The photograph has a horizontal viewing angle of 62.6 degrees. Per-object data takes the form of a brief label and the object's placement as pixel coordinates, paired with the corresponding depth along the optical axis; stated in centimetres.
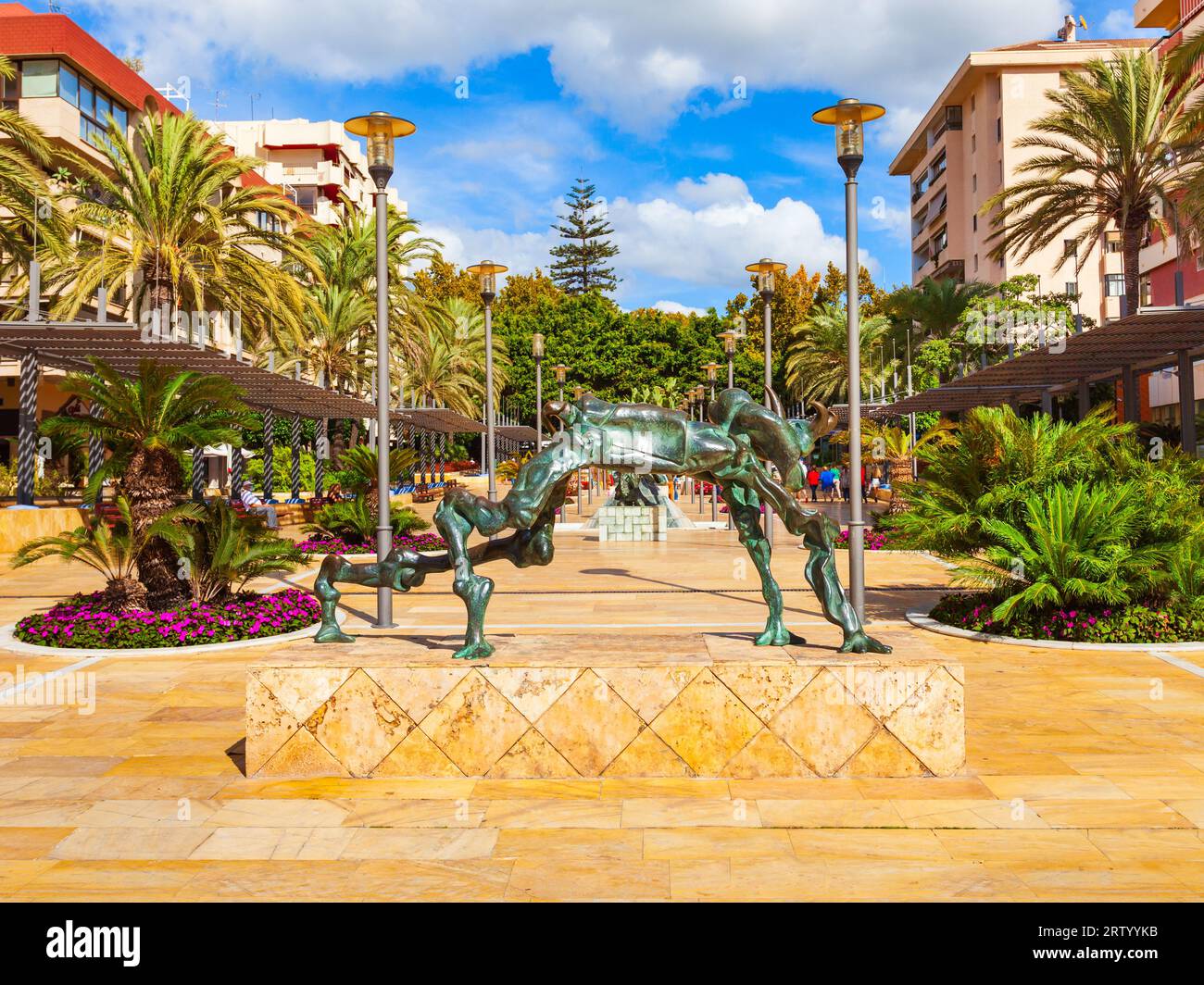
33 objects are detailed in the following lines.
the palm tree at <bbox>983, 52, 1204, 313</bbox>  2272
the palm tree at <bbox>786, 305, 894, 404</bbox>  4741
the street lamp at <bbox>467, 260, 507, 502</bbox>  1889
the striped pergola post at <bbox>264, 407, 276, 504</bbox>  2761
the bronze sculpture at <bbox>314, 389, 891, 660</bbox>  591
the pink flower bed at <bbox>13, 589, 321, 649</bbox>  996
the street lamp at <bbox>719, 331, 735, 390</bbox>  2438
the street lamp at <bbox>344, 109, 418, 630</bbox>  970
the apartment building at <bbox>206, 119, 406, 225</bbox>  6488
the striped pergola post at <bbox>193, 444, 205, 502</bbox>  2248
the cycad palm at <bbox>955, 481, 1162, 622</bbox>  951
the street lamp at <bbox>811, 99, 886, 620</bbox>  956
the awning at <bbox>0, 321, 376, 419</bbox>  1642
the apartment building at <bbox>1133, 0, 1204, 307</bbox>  3064
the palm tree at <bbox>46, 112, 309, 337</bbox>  2153
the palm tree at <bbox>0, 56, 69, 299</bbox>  1947
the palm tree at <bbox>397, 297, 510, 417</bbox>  3941
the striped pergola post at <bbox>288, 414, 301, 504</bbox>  3136
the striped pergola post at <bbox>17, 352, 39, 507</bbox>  1916
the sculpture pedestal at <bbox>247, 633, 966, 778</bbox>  557
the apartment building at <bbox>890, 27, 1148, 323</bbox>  4291
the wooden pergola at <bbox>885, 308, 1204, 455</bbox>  1633
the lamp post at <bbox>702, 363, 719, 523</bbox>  2797
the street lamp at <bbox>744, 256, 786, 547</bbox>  1781
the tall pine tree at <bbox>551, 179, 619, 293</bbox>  8131
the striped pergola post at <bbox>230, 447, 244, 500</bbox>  2636
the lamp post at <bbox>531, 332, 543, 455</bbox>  2922
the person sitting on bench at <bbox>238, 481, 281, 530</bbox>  2200
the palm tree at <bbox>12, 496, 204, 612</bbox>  1047
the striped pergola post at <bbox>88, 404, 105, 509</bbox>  2119
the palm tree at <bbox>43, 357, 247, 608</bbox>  1054
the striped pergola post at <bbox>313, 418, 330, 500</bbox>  3058
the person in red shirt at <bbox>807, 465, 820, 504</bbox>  3522
